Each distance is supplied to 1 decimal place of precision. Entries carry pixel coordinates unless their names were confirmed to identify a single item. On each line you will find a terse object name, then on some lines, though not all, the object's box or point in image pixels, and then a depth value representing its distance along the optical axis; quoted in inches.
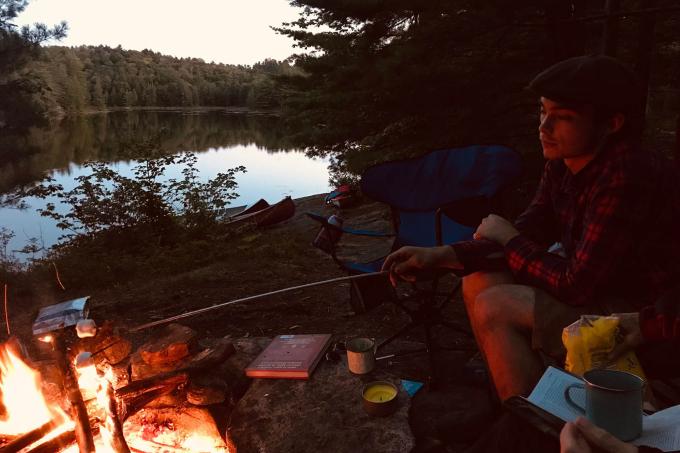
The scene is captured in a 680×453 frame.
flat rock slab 74.4
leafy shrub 319.0
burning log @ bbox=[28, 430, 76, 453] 77.2
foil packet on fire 73.3
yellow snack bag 57.7
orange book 90.6
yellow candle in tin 80.4
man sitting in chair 63.4
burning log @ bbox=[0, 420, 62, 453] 73.1
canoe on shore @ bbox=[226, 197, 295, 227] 390.9
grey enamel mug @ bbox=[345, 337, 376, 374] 89.2
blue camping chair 126.5
